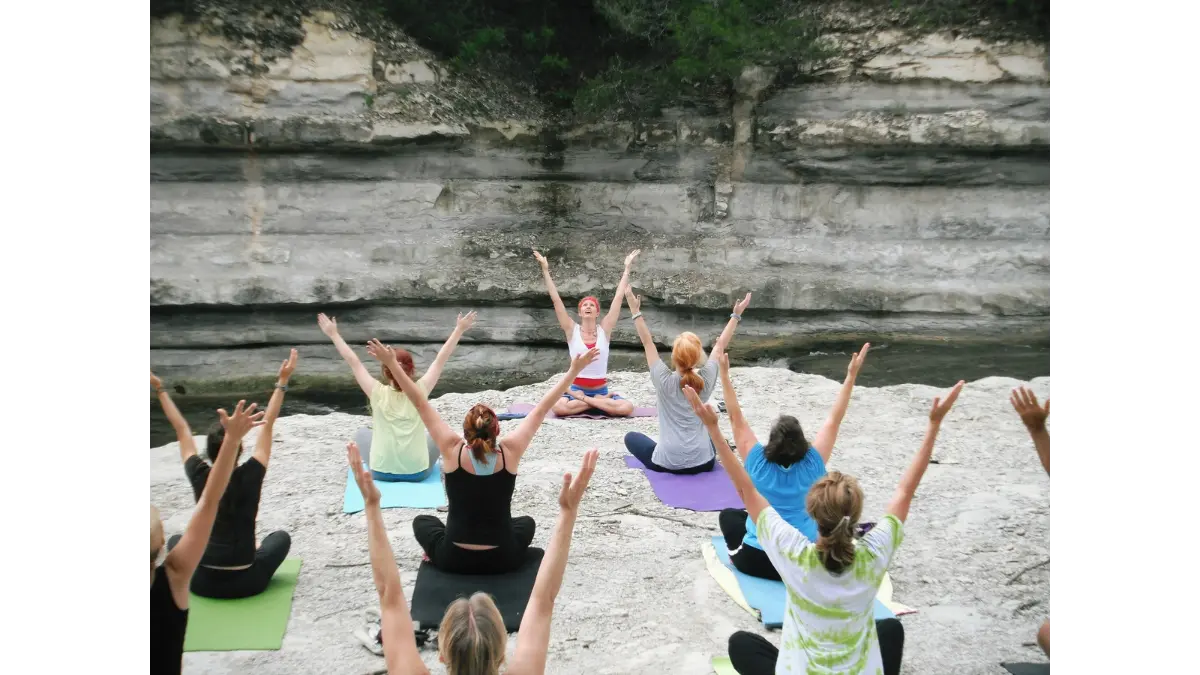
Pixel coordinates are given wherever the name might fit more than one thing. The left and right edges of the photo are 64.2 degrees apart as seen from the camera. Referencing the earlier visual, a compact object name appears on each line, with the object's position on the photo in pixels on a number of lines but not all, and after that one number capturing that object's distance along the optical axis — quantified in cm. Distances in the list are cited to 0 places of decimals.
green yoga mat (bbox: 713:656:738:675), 437
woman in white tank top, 888
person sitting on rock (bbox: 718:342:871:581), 481
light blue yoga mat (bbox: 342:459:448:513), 642
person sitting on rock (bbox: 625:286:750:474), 686
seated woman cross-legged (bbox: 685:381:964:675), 319
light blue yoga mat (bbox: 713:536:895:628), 482
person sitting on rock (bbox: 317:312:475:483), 646
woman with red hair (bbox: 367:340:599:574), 469
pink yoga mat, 904
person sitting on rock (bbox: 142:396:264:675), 331
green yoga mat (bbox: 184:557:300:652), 454
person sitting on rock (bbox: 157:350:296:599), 466
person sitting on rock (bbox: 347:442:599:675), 266
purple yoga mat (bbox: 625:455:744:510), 657
